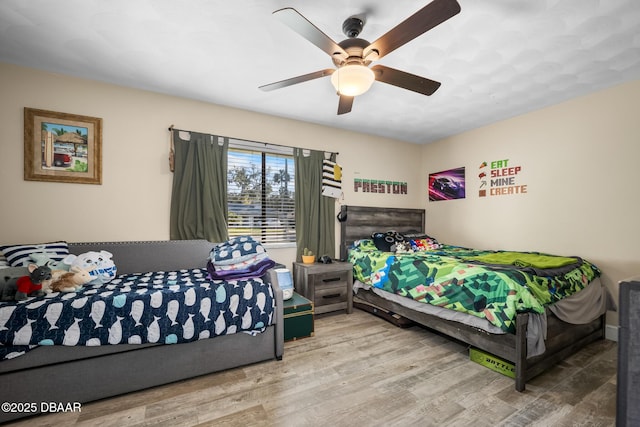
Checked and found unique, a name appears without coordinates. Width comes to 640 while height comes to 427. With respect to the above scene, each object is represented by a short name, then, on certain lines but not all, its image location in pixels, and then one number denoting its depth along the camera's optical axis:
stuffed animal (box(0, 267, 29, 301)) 1.62
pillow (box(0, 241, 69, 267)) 2.02
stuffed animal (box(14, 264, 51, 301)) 1.64
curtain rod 2.86
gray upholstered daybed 1.55
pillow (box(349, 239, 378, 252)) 3.56
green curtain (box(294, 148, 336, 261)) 3.52
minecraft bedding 1.94
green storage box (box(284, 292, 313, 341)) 2.51
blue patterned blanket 1.55
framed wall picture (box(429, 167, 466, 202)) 4.05
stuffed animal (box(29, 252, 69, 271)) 1.98
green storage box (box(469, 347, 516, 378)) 2.01
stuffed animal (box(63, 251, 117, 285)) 2.08
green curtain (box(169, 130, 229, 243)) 2.87
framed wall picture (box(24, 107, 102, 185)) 2.36
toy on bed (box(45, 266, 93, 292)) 1.80
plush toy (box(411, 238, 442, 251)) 3.57
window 3.21
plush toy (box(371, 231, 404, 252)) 3.44
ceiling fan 1.31
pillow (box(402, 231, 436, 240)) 3.74
